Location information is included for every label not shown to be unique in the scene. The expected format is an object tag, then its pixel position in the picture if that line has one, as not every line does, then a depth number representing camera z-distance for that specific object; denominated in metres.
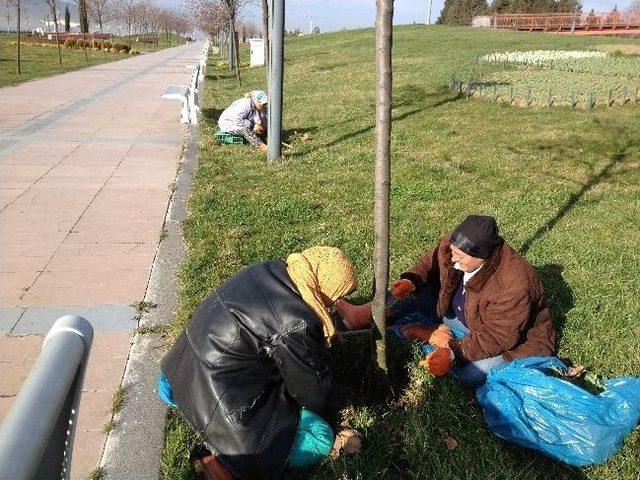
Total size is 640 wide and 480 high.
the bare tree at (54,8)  21.25
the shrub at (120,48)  38.67
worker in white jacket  8.30
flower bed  10.43
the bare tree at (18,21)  16.91
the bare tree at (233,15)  16.41
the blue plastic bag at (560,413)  2.63
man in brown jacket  3.03
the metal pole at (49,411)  0.73
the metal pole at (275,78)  6.98
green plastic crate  8.66
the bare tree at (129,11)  62.36
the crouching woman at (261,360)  2.33
